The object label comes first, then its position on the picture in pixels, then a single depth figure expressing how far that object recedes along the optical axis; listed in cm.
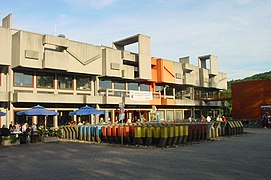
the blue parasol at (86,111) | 2591
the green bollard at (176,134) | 1739
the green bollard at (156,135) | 1686
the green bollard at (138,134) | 1753
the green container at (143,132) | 1744
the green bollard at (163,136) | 1666
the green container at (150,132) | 1714
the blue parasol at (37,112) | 2188
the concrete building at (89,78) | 2844
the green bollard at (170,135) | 1691
